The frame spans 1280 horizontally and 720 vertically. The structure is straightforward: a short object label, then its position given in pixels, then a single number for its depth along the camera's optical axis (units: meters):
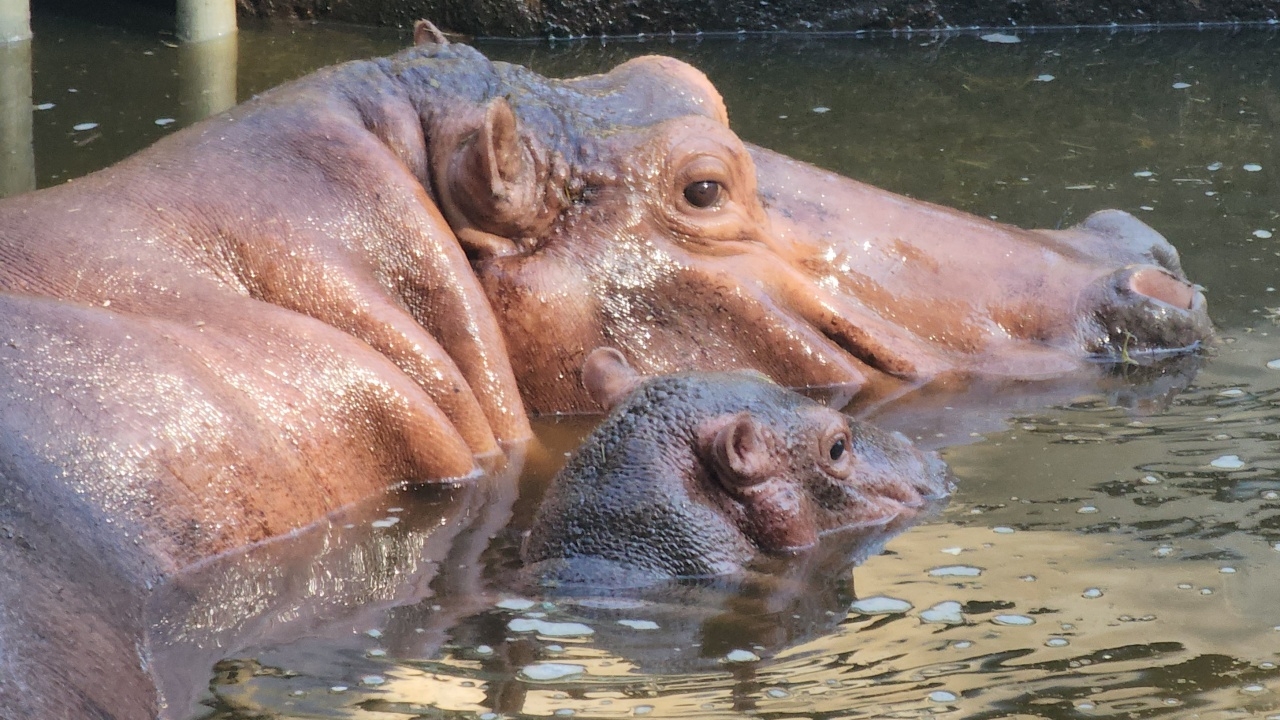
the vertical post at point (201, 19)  26.53
